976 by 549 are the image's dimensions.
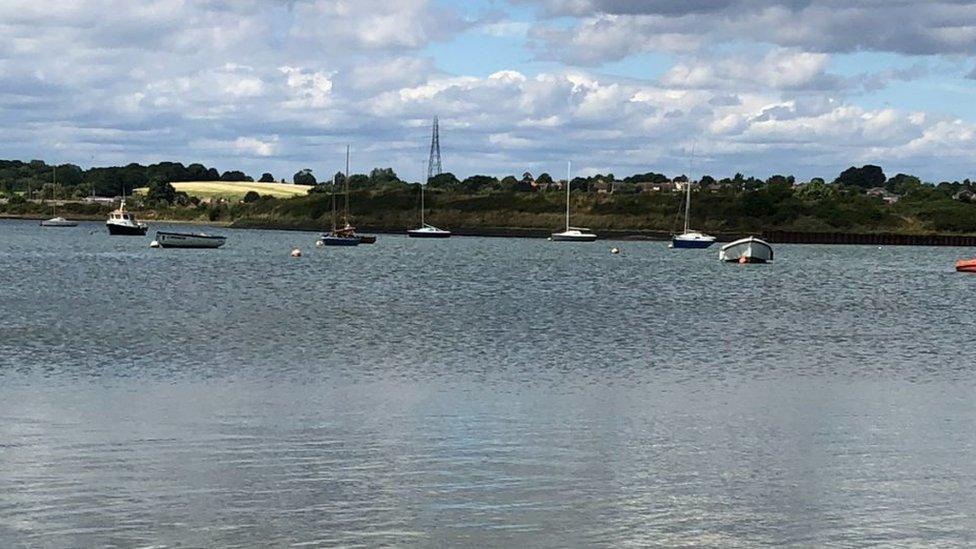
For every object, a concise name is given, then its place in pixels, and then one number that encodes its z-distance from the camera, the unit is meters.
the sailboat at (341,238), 183.00
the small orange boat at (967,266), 138.04
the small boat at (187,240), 168.00
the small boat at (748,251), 153.50
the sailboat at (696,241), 196.38
